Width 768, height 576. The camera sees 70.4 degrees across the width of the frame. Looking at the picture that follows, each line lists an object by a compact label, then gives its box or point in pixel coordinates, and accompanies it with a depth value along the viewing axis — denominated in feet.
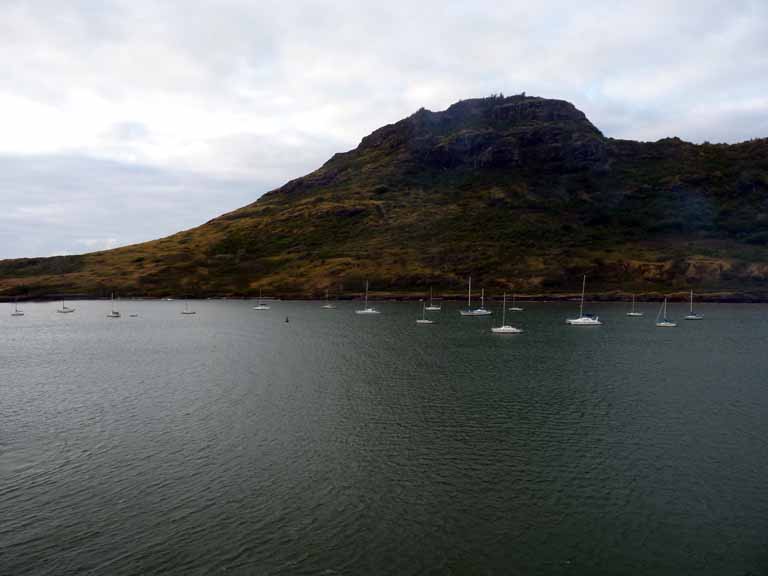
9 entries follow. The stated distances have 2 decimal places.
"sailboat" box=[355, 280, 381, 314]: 568.08
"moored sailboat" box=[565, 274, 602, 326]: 448.65
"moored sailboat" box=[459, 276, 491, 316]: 532.73
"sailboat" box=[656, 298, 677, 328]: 442.91
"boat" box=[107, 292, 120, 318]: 560.61
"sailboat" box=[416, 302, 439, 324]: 476.95
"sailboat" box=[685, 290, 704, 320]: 489.26
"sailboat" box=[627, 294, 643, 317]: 529.45
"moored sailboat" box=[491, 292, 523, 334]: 399.44
